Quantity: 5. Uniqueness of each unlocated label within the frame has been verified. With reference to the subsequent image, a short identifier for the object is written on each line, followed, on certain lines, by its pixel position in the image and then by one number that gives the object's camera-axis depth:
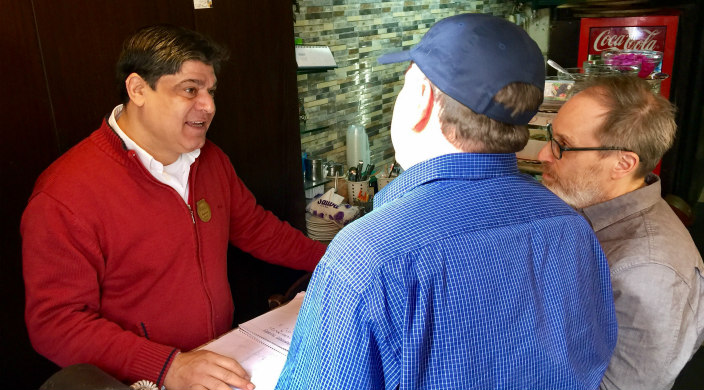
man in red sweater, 1.44
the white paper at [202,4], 2.02
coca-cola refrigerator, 3.24
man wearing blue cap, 0.86
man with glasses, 1.41
